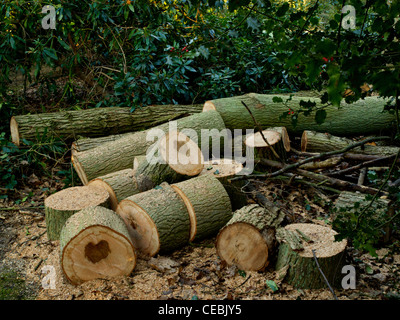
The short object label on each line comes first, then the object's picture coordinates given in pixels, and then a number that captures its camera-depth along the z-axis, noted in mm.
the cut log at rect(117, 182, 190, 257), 3137
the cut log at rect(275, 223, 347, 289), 2629
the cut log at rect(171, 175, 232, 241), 3297
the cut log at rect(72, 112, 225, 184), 4086
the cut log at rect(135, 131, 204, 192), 3613
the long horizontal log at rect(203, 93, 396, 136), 5078
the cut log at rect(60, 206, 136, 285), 2756
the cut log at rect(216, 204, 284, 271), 2848
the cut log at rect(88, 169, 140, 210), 3588
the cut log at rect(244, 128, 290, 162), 4301
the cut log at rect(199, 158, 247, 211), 3688
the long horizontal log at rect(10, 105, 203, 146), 4695
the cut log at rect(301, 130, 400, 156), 4773
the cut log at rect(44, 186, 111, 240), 3271
